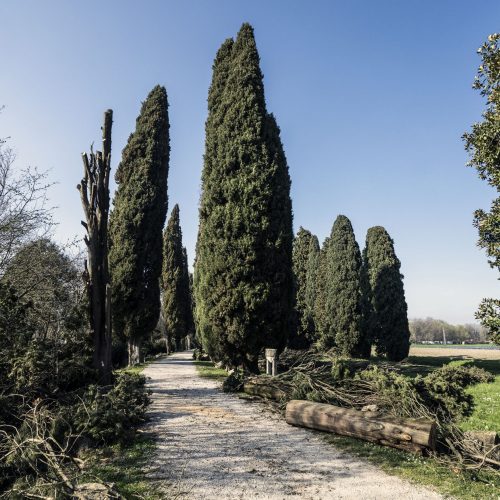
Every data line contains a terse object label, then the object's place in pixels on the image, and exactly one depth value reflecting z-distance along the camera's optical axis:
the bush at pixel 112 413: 5.91
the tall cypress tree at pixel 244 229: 12.63
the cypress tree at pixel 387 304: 25.86
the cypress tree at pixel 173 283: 33.78
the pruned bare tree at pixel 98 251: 9.65
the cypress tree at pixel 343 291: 24.88
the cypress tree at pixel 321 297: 26.77
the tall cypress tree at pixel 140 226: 19.53
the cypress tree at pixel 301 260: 28.18
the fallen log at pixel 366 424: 5.59
